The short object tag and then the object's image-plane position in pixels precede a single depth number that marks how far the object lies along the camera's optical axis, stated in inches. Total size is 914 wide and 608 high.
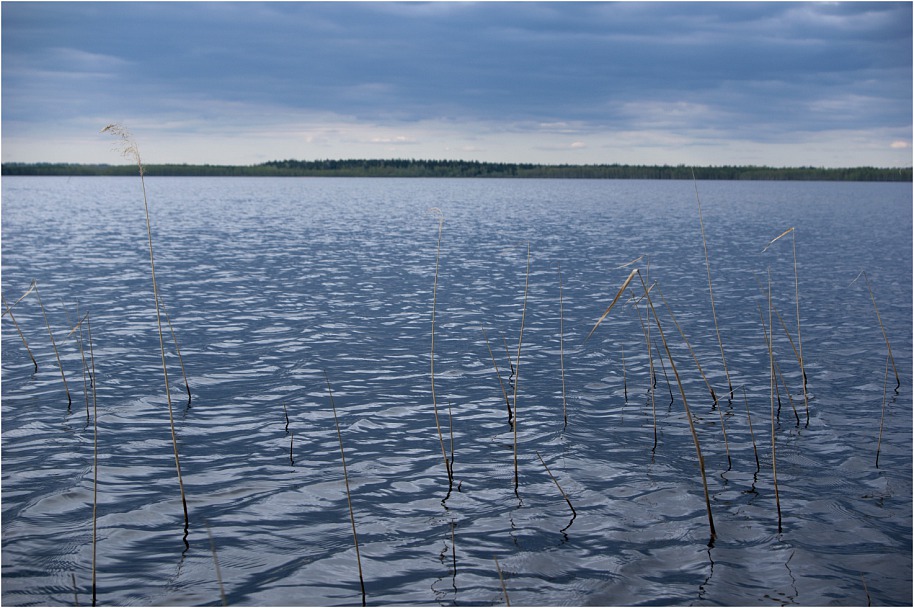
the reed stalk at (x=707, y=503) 275.2
